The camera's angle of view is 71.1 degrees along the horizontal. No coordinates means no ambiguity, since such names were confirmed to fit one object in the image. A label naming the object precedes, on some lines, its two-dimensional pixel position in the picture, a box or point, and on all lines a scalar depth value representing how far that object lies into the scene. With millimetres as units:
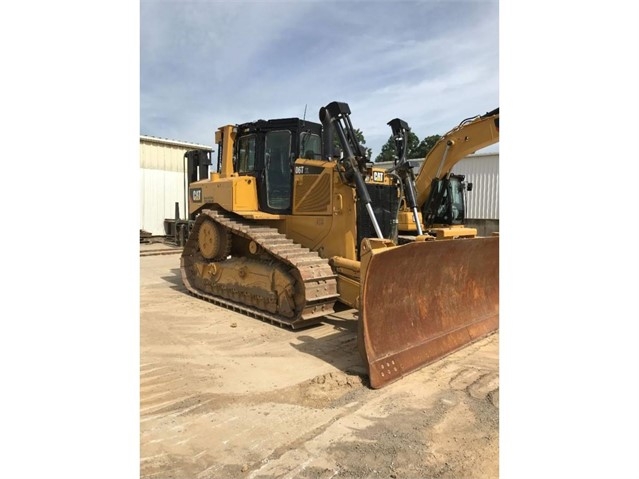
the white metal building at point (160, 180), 18562
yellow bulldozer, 4461
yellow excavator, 7027
